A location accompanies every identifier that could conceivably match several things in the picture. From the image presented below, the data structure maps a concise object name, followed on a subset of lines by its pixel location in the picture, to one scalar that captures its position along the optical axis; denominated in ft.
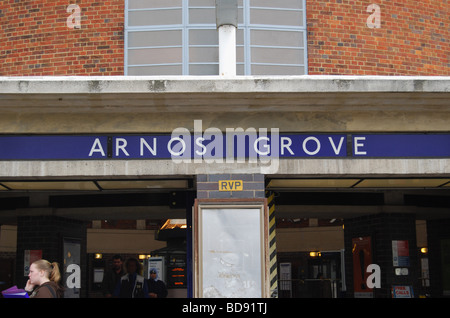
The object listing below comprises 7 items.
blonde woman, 21.31
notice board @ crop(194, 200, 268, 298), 28.86
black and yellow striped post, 30.66
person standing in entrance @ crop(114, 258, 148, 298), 38.81
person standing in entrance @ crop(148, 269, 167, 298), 40.52
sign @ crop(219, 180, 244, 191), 29.55
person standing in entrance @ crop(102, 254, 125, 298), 40.88
